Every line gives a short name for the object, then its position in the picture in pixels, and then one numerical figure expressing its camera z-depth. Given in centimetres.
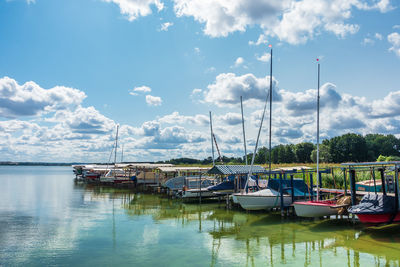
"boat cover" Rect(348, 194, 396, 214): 1642
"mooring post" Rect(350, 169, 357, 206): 1889
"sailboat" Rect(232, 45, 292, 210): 2269
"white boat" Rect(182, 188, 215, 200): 3153
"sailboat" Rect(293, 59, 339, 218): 1939
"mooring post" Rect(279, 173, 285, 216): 2235
